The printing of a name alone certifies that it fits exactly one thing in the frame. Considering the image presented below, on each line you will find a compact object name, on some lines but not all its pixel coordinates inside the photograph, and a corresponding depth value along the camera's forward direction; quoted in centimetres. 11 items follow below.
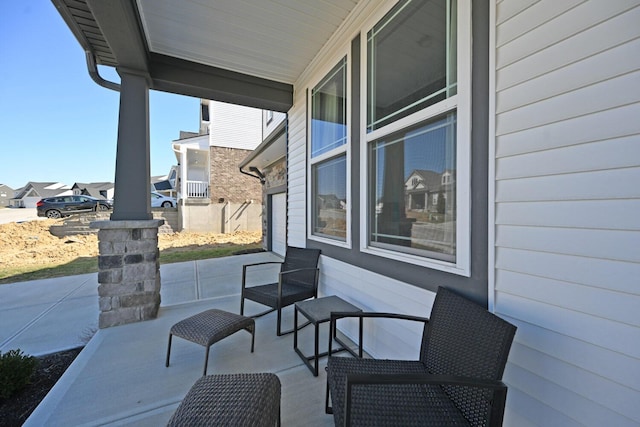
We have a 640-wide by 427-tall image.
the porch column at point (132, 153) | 304
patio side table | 214
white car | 1426
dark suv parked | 1265
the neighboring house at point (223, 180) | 1234
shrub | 188
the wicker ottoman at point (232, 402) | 121
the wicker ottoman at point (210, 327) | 211
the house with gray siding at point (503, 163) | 104
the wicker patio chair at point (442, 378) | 105
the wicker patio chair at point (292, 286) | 280
